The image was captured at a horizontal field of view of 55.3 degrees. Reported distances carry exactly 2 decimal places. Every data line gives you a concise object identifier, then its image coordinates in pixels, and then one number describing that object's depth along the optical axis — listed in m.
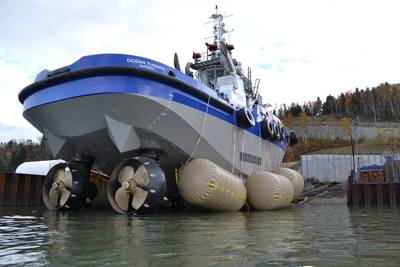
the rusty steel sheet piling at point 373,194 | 15.12
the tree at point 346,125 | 62.43
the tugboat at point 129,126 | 9.01
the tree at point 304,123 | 62.84
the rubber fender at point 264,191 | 11.86
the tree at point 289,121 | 62.29
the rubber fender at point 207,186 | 9.65
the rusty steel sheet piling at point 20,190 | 13.49
